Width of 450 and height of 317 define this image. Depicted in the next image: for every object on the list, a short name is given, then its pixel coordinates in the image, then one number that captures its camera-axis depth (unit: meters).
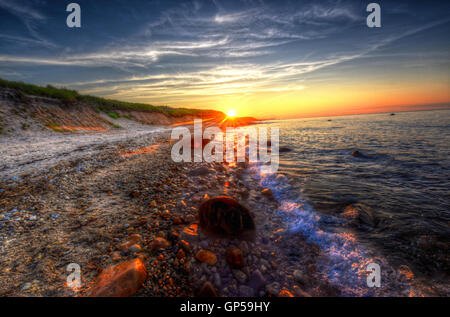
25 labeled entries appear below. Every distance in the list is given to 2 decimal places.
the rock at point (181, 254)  2.87
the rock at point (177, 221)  3.70
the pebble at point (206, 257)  2.87
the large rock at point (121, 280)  2.10
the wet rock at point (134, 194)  4.62
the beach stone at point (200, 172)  7.00
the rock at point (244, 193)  5.77
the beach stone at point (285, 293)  2.47
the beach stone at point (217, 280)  2.55
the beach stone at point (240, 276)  2.66
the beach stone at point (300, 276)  2.76
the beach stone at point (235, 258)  2.87
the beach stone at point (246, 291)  2.48
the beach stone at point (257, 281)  2.59
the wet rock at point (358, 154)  11.27
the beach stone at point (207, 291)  2.34
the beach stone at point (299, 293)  2.53
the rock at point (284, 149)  14.01
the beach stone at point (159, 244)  2.94
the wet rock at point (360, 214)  4.46
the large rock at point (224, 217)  3.58
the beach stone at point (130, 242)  2.85
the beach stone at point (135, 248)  2.82
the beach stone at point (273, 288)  2.51
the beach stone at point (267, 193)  5.94
